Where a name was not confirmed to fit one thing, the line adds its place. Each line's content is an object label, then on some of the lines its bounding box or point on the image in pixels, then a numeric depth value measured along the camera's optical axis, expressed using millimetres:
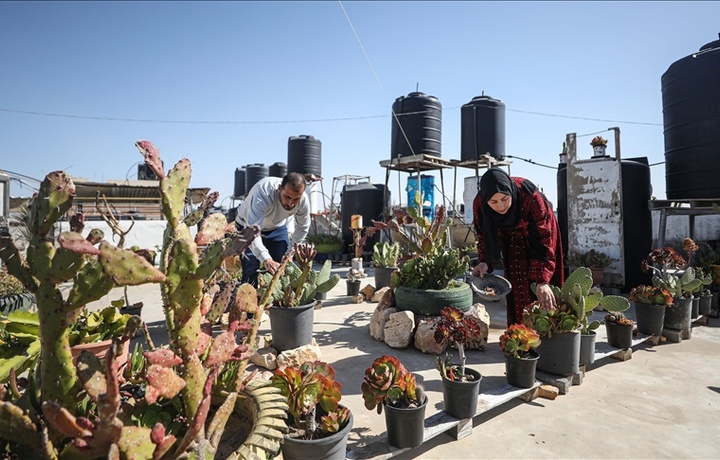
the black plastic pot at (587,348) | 2725
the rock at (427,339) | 3241
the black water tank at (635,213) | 5590
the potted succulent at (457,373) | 1970
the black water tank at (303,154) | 13359
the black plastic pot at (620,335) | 3076
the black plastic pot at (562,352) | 2523
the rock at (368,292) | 5605
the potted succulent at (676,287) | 3562
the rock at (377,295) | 5402
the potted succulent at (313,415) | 1374
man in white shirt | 3418
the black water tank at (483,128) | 9281
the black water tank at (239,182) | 17594
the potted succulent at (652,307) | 3408
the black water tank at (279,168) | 15234
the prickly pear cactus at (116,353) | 916
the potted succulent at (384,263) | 5812
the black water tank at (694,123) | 5238
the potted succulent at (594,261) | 5438
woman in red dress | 2830
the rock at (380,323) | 3594
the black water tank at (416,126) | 9008
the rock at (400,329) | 3344
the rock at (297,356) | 2785
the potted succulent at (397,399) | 1682
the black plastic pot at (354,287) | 5652
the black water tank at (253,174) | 16047
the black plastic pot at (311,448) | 1355
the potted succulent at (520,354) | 2314
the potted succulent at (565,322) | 2514
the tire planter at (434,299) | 3412
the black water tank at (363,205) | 11039
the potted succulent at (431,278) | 3432
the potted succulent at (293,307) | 2823
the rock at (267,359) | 2840
